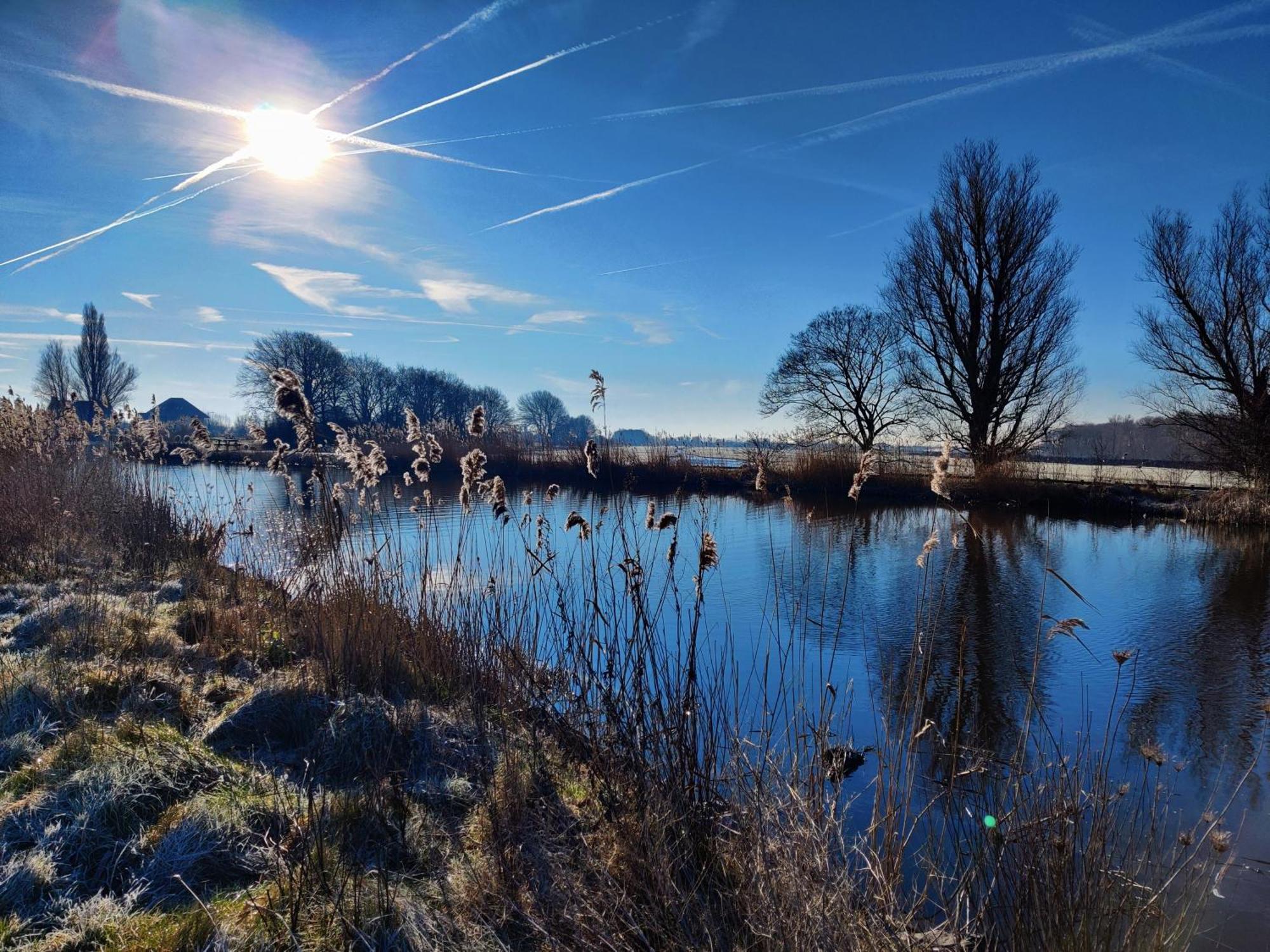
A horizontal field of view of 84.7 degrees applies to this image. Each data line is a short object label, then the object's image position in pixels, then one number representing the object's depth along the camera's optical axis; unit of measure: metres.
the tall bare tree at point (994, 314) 21.73
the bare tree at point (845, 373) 27.39
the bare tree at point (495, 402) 60.56
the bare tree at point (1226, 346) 17.67
